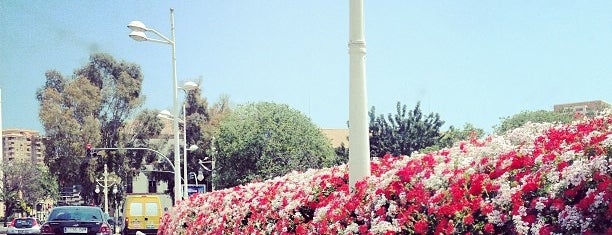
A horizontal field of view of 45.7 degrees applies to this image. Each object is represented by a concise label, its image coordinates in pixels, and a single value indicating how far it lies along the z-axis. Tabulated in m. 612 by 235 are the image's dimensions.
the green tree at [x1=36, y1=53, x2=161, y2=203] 55.72
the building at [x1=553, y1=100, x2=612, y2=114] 78.79
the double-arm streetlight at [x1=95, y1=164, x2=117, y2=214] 56.29
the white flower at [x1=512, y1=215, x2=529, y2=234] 4.59
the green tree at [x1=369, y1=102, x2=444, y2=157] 43.84
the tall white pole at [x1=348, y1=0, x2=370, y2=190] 6.95
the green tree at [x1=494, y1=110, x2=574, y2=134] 61.75
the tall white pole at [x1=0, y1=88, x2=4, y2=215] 81.49
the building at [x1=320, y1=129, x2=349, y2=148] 93.69
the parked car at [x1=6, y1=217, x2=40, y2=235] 36.55
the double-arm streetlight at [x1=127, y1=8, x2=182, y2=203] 21.83
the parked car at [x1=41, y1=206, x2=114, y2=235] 17.78
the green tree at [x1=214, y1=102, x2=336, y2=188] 48.78
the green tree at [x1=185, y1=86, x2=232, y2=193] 64.06
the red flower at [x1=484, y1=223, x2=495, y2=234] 4.88
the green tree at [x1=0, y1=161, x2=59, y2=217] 81.31
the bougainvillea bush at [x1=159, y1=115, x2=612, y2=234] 4.52
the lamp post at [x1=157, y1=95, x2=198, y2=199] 24.45
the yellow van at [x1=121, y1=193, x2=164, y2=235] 29.69
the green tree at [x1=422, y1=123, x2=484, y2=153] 46.34
